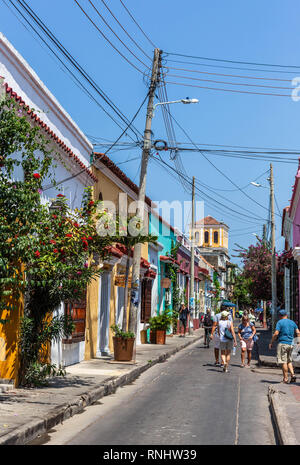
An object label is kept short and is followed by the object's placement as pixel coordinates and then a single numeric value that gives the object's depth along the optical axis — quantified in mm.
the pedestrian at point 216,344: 15369
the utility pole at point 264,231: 47047
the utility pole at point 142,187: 15688
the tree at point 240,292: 84188
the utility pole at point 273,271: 28625
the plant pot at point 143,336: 23970
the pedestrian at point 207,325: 22391
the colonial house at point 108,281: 16406
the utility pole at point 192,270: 31756
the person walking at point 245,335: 16062
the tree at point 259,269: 36125
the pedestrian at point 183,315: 28578
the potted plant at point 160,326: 23688
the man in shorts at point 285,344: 12477
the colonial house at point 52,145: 9984
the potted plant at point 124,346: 15297
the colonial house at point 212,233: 101625
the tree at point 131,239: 15477
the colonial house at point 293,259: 23906
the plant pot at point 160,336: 23781
